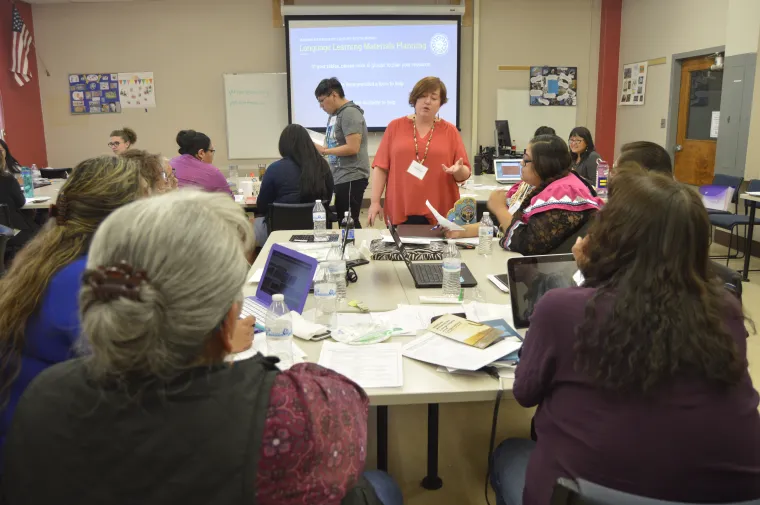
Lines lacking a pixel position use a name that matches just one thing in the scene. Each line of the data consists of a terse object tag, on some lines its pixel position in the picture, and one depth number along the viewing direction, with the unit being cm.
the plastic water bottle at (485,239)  288
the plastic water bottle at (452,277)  223
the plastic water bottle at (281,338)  172
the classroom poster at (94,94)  739
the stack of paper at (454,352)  162
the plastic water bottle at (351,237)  310
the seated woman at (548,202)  249
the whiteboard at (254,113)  742
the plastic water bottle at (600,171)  499
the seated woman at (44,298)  128
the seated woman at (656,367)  107
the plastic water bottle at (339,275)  226
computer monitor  656
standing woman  336
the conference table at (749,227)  467
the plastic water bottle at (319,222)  326
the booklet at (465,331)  175
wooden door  618
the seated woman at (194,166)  418
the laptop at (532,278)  184
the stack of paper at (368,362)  157
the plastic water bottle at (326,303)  200
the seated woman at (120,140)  537
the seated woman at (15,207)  421
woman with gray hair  81
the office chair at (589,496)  88
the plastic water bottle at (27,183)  500
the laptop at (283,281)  199
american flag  680
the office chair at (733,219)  487
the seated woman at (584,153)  519
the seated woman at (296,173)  404
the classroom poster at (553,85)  773
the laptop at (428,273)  238
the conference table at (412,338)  152
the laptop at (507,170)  568
